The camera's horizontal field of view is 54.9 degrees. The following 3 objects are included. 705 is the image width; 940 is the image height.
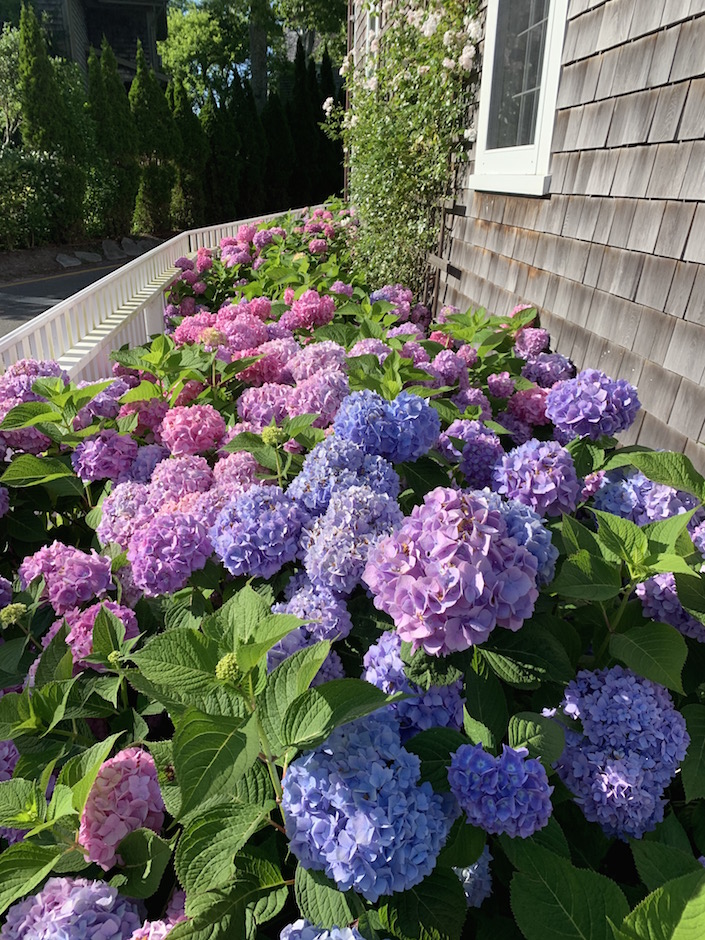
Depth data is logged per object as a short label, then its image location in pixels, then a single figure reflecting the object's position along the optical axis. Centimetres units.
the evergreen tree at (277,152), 2088
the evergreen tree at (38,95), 1382
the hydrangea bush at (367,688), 85
